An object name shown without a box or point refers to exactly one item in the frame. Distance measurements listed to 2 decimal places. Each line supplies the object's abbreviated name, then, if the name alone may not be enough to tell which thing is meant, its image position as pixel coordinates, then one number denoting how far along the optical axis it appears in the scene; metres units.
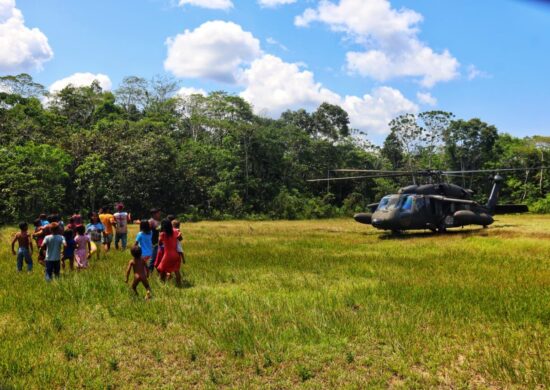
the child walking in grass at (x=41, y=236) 9.70
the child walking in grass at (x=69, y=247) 9.87
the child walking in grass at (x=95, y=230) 11.82
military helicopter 18.17
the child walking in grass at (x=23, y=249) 10.12
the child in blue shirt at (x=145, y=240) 9.08
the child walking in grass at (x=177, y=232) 9.20
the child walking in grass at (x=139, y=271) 7.54
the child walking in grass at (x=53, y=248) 8.77
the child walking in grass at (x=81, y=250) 10.14
